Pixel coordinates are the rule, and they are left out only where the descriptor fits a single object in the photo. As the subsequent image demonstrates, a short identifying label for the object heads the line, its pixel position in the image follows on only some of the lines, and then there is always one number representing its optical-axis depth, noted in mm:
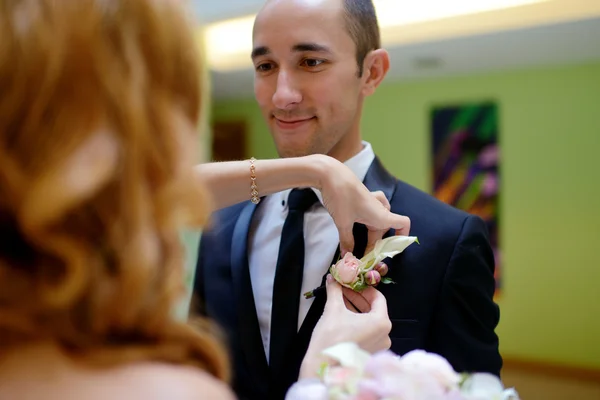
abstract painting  5031
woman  537
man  1146
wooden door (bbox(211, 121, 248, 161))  6496
